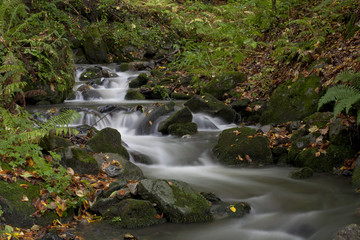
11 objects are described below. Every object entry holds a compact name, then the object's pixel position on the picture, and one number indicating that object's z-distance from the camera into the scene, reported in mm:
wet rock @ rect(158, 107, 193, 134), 8711
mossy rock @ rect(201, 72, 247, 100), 11000
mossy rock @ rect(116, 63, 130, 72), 15289
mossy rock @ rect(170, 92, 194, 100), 12227
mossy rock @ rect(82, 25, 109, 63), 15914
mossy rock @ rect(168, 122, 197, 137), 8580
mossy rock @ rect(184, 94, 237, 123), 9633
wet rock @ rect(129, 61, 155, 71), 15477
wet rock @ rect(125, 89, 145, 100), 12133
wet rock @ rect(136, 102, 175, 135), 8953
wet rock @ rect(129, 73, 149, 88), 13414
